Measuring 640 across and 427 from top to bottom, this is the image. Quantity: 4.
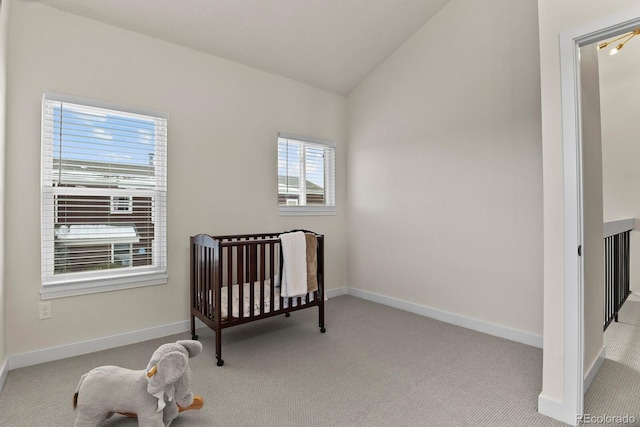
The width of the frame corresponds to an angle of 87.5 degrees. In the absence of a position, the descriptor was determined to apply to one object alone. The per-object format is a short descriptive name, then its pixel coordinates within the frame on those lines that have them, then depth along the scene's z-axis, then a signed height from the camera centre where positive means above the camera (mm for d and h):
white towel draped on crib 2580 -362
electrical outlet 2266 -605
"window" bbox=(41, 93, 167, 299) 2303 +176
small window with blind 3568 +478
